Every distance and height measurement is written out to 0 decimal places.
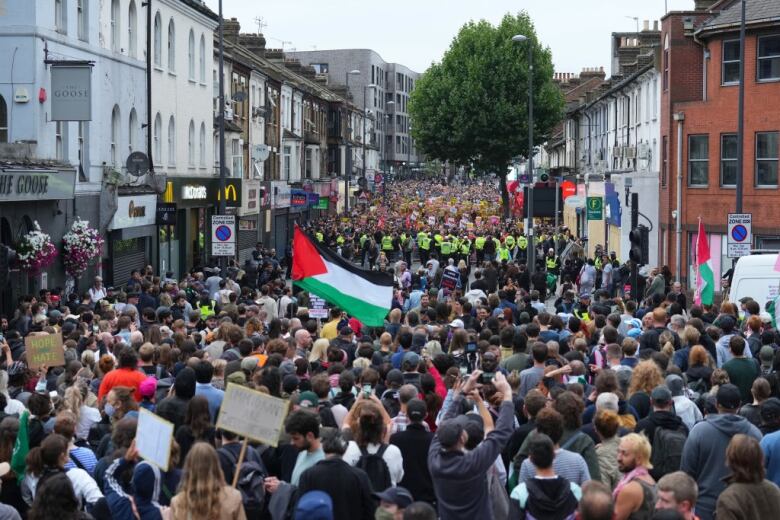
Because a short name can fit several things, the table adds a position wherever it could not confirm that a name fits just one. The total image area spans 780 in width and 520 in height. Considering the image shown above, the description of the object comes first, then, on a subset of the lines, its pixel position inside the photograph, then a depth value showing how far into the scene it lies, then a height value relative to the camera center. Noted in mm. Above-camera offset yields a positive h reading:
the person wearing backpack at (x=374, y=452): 8656 -1657
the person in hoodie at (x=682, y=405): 10656 -1639
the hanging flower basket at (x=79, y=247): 27312 -911
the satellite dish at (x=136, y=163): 31625 +996
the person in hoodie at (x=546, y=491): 7871 -1733
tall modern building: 146500 +13875
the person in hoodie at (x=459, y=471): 8086 -1652
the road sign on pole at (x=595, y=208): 44719 -116
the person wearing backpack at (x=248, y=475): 8312 -1746
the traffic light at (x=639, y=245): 24656 -764
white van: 20594 -1172
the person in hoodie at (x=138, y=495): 7922 -1789
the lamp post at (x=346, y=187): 71375 +950
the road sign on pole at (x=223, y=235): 29141 -687
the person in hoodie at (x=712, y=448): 8984 -1692
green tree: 74312 +6027
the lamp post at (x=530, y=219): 39938 -447
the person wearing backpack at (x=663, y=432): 9625 -1698
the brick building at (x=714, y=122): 34125 +2254
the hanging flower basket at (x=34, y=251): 24516 -885
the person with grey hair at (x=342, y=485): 7918 -1707
